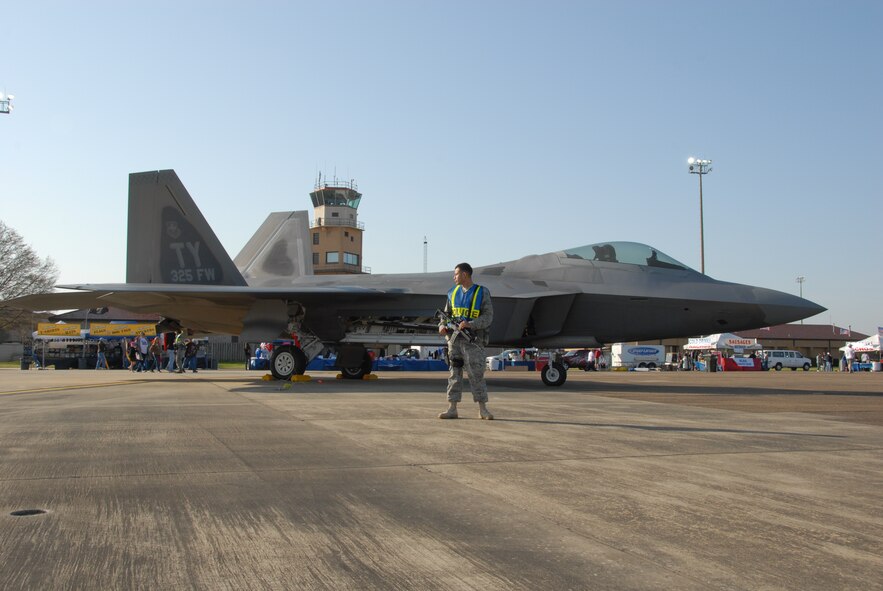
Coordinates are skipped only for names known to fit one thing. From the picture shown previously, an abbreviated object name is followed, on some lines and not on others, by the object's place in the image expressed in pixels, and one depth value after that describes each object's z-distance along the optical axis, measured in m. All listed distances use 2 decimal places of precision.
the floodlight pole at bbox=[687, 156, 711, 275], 44.38
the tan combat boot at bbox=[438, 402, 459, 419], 7.49
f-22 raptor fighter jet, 13.46
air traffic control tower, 79.94
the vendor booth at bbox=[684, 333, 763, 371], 43.67
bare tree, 48.28
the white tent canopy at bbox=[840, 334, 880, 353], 47.75
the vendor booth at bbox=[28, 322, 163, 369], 33.81
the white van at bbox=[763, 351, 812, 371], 52.41
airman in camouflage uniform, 7.50
